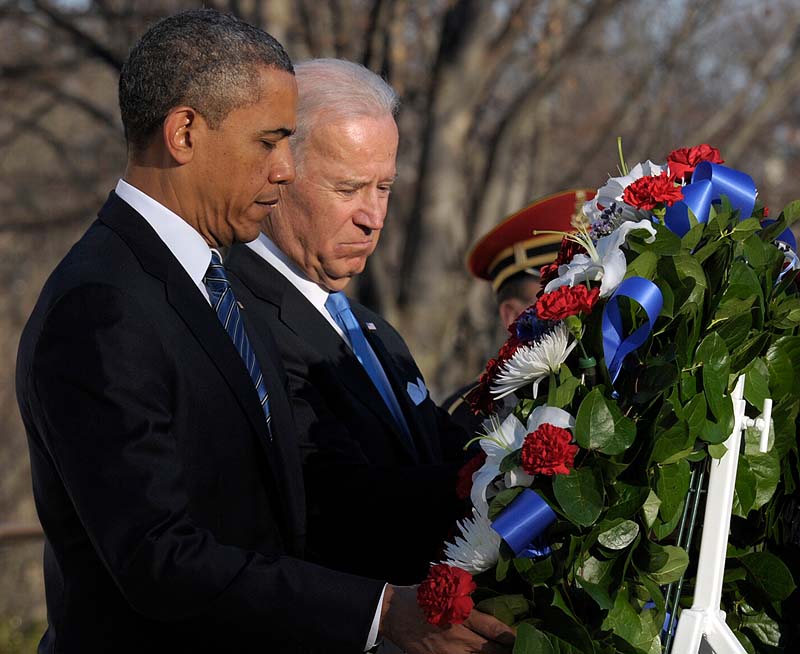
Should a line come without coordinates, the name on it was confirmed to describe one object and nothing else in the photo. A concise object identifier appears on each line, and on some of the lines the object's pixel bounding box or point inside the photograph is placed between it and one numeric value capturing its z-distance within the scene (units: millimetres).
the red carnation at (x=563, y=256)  4820
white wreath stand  4465
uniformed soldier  8602
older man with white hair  5898
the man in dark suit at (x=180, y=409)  4316
